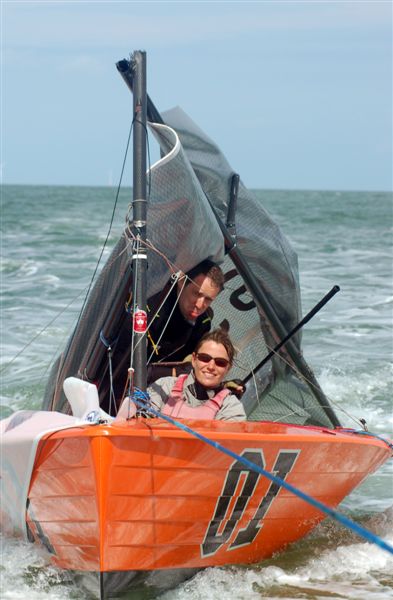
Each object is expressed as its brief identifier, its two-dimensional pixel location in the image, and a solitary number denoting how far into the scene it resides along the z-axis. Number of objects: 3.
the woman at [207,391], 10.37
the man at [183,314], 11.77
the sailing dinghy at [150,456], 9.04
